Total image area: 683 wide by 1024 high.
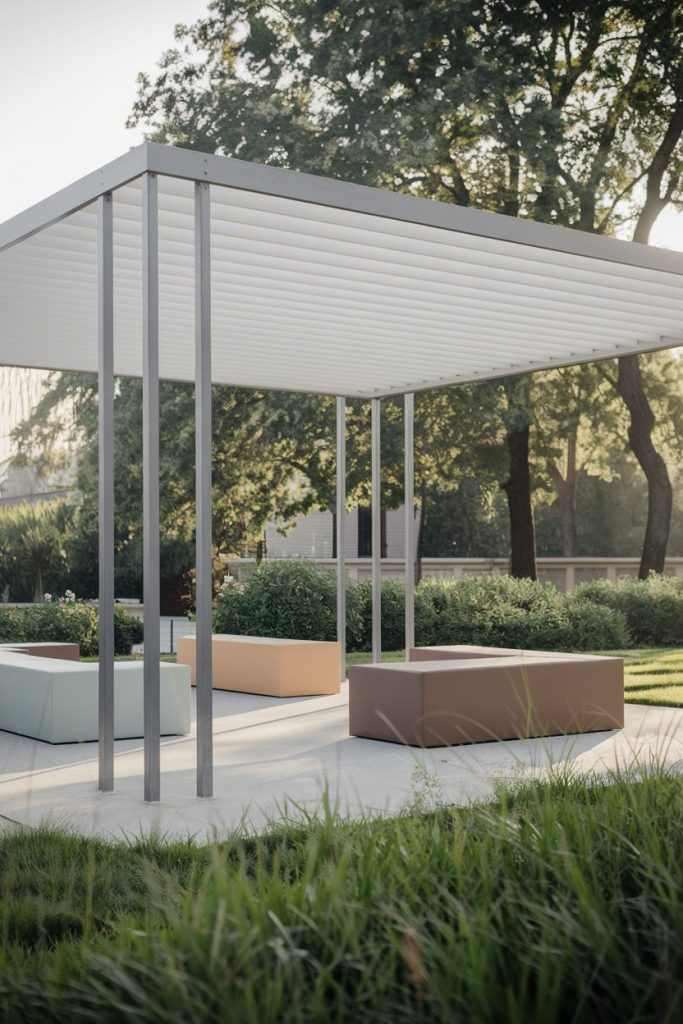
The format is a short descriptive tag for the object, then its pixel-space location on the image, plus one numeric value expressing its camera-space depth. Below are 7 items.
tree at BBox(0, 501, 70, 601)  24.41
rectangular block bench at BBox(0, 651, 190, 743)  8.72
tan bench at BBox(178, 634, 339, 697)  12.05
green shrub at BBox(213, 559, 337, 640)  16.05
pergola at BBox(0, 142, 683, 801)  6.55
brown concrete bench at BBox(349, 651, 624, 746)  8.65
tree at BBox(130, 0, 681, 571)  20.72
